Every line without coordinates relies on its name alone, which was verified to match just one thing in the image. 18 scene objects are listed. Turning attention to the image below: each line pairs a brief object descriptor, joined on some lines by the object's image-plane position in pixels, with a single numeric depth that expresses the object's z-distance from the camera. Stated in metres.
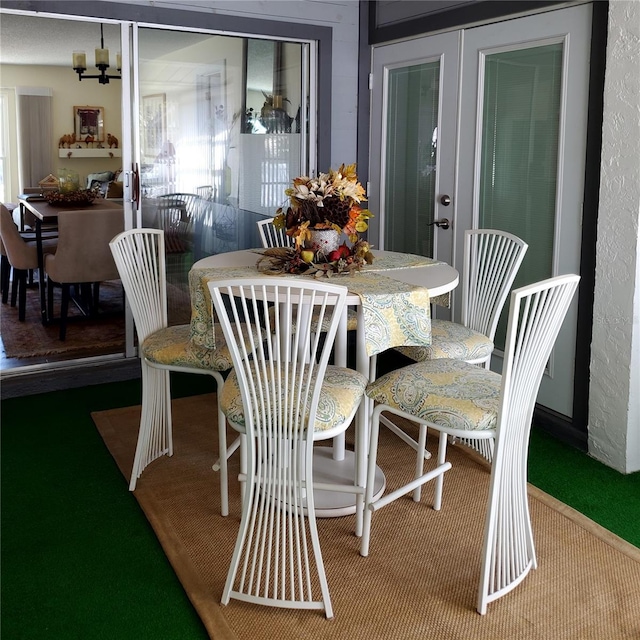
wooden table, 5.66
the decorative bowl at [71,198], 6.45
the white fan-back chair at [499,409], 2.12
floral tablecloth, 2.45
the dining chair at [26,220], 7.65
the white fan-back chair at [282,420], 2.11
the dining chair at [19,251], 5.66
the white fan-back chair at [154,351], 2.82
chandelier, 7.59
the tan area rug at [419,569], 2.16
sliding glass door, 4.15
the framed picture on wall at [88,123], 11.03
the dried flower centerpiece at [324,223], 2.74
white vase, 2.81
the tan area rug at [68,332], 4.96
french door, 3.39
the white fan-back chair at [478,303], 2.94
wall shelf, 11.03
